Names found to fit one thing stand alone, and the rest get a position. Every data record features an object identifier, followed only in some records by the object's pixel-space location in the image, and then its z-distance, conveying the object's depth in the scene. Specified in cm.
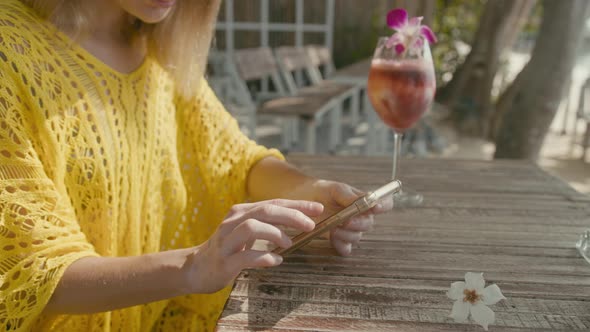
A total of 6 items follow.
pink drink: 117
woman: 71
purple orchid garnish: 108
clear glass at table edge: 85
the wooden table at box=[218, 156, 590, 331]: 65
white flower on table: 64
